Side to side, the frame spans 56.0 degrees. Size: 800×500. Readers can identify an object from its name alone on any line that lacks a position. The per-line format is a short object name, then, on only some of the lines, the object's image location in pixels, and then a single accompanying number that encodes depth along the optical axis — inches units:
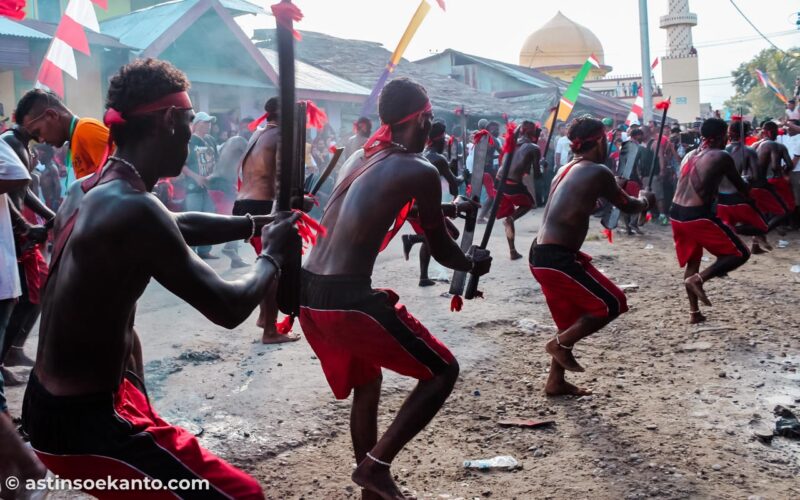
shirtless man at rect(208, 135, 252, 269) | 349.1
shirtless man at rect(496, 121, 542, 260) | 413.4
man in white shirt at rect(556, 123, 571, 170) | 721.7
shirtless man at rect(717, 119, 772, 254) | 349.9
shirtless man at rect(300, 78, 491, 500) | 129.8
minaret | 1414.9
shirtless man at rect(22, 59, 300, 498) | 80.1
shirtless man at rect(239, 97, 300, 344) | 238.4
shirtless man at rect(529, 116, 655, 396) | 193.5
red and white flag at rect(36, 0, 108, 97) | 266.1
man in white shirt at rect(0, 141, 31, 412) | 152.3
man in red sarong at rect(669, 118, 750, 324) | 271.1
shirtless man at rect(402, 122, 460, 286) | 325.8
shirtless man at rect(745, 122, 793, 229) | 441.4
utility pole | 754.2
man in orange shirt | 172.2
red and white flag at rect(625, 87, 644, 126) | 695.7
